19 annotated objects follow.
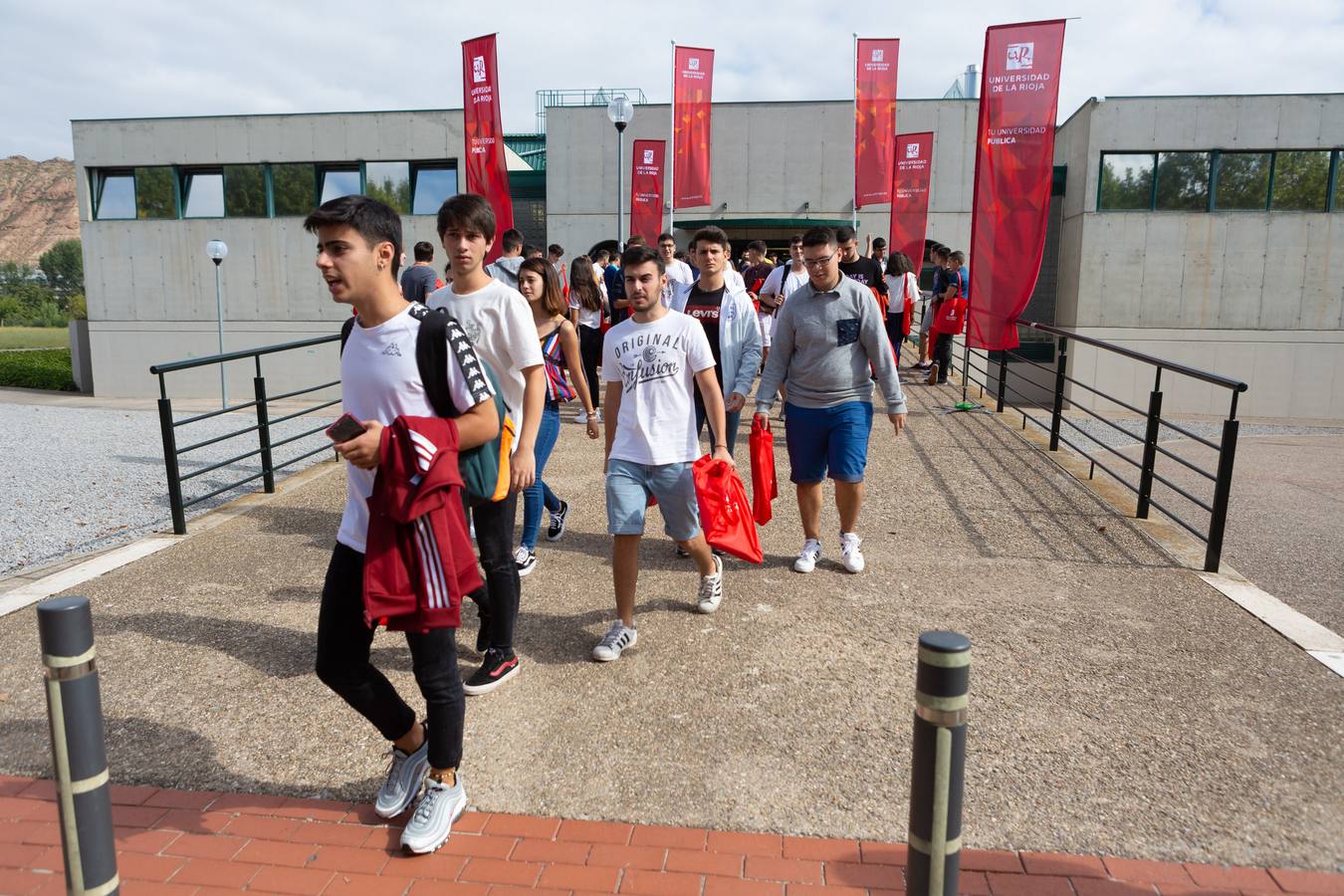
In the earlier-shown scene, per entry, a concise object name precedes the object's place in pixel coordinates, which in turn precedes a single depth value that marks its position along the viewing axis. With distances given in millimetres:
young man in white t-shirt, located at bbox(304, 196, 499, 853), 2549
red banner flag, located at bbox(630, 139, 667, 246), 19062
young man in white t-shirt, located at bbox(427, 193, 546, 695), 3516
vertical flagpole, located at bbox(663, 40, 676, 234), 18094
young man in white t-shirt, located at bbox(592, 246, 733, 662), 3973
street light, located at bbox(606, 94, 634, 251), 14305
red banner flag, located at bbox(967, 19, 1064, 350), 9312
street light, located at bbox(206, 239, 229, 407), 21797
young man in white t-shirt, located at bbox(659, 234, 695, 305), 7684
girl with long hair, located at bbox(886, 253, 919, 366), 11984
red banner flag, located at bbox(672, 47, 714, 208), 18547
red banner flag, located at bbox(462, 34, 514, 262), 16094
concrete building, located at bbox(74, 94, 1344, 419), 20203
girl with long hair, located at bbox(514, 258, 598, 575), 4969
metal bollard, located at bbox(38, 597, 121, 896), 2072
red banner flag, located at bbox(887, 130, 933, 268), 17812
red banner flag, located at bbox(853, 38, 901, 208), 18281
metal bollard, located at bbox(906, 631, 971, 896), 1914
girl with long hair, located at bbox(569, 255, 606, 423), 8305
